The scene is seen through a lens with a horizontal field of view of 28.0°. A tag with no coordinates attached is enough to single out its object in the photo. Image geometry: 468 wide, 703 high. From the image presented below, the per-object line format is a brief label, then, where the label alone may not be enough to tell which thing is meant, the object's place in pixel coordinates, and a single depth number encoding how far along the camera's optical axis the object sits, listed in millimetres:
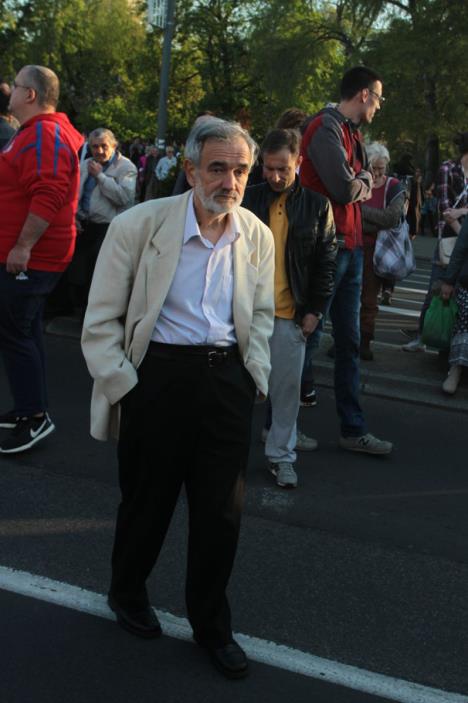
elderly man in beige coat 3111
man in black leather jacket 4754
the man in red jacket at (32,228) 4996
